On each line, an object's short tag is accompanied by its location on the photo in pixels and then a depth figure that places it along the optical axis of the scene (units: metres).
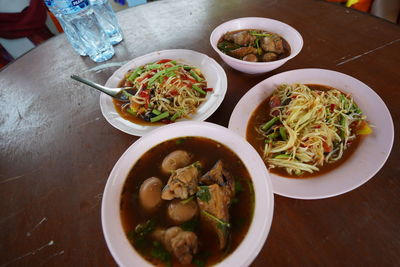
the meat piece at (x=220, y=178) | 0.31
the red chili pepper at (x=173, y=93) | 0.50
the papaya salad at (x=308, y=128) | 0.38
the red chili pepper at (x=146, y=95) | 0.48
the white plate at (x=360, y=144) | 0.33
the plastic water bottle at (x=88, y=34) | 0.60
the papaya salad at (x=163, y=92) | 0.46
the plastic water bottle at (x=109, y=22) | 0.64
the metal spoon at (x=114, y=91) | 0.48
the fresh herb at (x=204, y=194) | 0.29
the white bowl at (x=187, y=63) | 0.43
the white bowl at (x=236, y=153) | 0.26
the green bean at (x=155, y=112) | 0.46
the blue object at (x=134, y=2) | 1.20
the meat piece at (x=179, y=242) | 0.27
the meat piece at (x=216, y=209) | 0.29
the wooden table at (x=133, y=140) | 0.33
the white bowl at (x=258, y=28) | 0.46
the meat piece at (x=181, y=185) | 0.30
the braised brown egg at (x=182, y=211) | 0.30
